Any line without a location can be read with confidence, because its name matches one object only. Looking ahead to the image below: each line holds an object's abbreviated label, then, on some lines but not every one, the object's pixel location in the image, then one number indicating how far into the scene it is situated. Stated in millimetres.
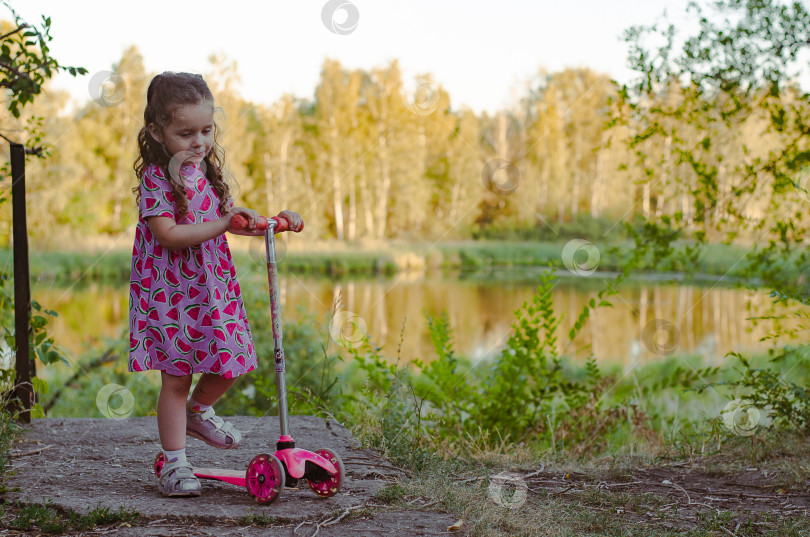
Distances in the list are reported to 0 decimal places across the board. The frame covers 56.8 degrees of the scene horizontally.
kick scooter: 2367
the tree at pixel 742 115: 4520
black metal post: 3578
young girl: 2494
